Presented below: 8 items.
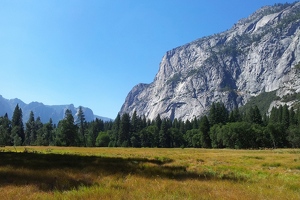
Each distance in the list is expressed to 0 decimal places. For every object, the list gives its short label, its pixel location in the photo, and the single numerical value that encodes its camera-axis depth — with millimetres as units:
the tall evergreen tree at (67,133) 102375
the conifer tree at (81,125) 134462
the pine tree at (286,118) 129062
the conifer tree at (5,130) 109931
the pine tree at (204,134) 119812
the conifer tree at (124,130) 134625
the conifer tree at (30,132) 138375
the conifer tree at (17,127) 113012
